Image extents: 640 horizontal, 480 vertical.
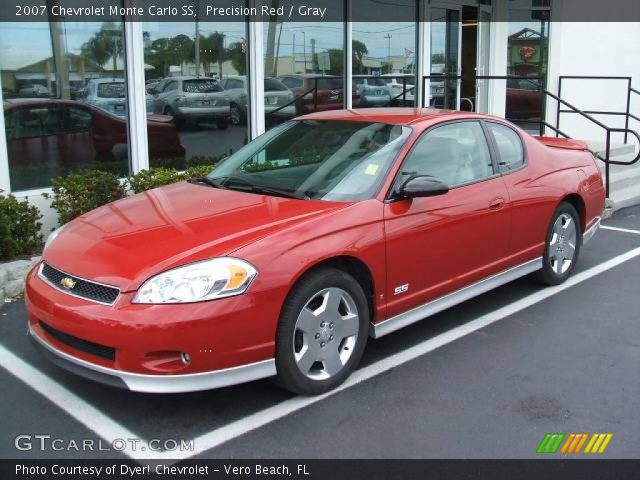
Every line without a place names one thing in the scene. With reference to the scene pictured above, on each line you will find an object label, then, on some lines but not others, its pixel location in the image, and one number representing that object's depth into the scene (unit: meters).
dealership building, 7.32
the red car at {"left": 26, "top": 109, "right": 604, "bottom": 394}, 3.48
